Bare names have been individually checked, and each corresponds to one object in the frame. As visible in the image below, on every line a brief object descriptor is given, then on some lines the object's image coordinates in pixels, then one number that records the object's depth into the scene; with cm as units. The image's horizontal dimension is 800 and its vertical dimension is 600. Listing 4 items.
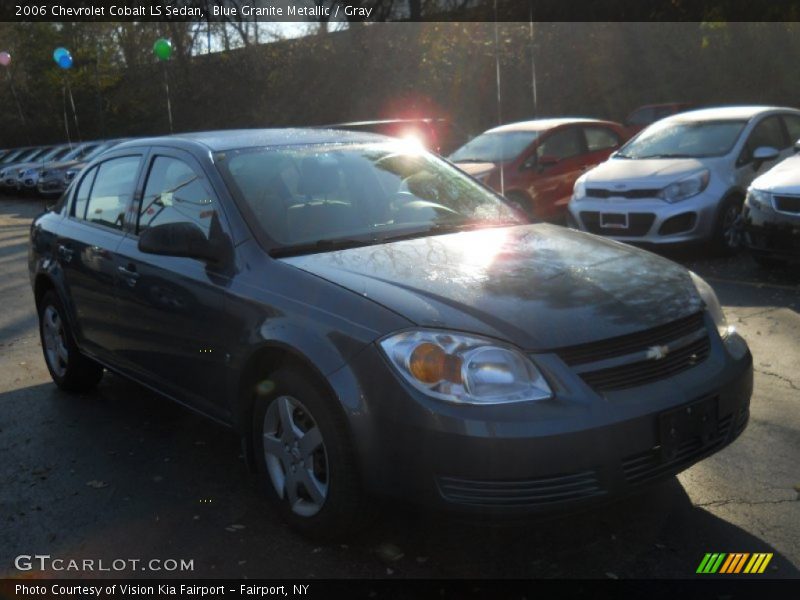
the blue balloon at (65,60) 3719
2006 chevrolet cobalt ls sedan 307
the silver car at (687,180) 938
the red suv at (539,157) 1184
